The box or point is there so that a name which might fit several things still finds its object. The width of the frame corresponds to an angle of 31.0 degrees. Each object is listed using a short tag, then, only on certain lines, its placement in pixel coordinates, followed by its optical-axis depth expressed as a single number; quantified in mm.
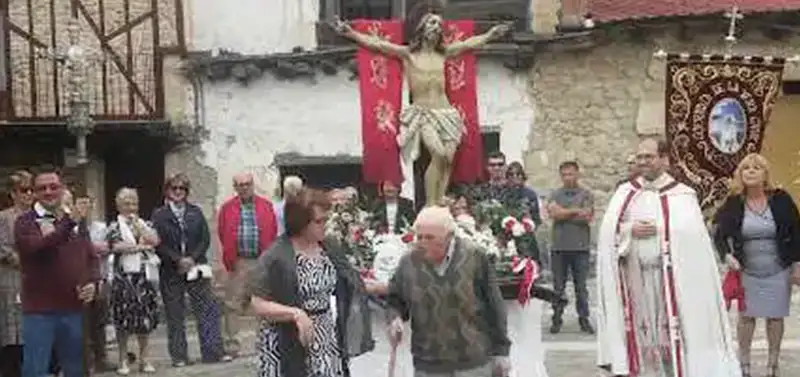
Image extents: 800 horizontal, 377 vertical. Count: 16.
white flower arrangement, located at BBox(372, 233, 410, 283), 9391
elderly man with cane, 6859
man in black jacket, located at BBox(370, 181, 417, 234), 10180
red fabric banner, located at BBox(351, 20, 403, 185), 10570
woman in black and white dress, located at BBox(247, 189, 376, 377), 6570
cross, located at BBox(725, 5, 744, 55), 12965
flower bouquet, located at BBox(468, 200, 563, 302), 9422
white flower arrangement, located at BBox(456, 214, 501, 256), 9422
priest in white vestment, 8875
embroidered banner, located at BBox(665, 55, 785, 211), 11281
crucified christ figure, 10062
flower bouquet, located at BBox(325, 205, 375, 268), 9703
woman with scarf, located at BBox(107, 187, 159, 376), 11711
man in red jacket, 11844
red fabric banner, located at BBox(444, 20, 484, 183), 10672
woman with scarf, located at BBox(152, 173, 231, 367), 12055
